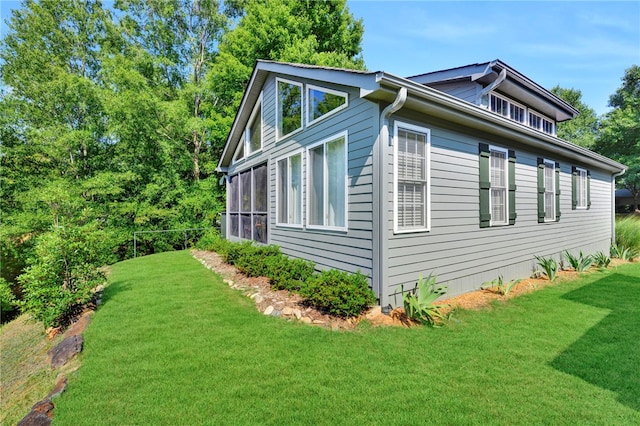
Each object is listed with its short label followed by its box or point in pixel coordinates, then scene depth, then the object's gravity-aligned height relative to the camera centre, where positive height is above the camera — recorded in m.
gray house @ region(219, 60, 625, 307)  4.45 +0.78
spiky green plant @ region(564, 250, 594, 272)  7.91 -1.29
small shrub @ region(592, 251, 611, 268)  8.57 -1.34
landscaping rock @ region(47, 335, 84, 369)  3.37 -1.60
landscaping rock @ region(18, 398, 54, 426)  2.35 -1.62
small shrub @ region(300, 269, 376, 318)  4.17 -1.14
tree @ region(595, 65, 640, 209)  21.91 +5.76
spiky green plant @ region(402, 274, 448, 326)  4.22 -1.29
